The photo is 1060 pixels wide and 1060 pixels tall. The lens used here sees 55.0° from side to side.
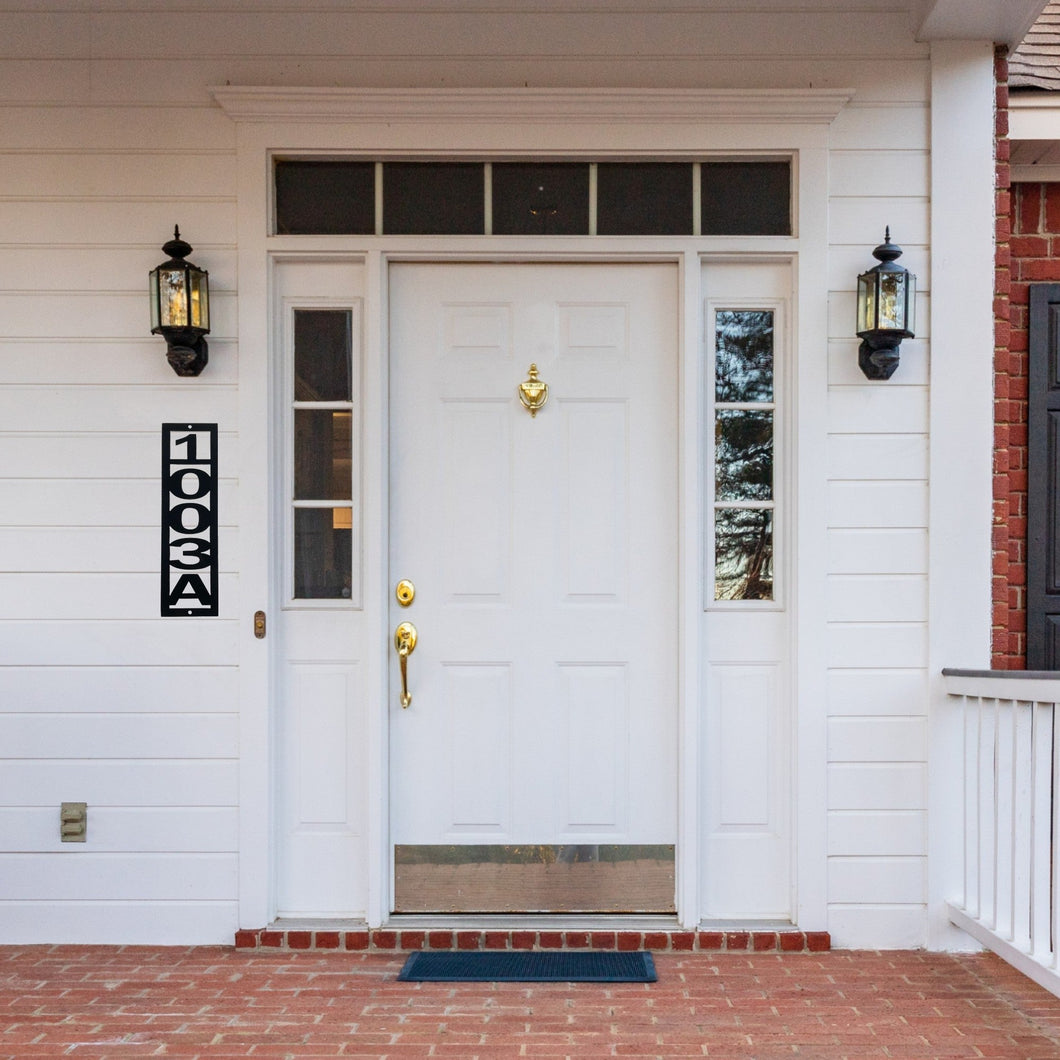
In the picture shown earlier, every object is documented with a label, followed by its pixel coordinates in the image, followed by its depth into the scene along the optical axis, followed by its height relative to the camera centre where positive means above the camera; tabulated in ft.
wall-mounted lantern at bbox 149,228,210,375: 9.99 +2.12
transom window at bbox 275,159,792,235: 10.55 +3.30
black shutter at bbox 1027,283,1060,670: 11.30 +0.29
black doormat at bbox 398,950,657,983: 9.46 -4.26
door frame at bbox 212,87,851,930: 10.30 +1.83
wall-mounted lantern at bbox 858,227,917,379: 9.98 +2.13
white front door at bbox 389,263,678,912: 10.63 -0.53
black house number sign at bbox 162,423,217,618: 10.41 -0.01
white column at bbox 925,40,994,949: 10.35 +1.68
